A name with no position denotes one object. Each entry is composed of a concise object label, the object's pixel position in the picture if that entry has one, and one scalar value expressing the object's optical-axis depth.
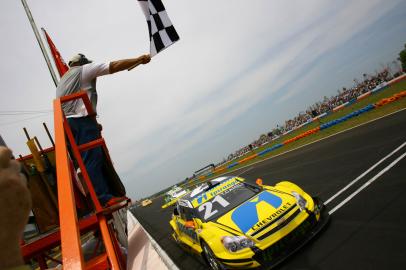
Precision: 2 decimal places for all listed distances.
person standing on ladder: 3.79
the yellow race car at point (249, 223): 5.10
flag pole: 7.64
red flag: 8.02
